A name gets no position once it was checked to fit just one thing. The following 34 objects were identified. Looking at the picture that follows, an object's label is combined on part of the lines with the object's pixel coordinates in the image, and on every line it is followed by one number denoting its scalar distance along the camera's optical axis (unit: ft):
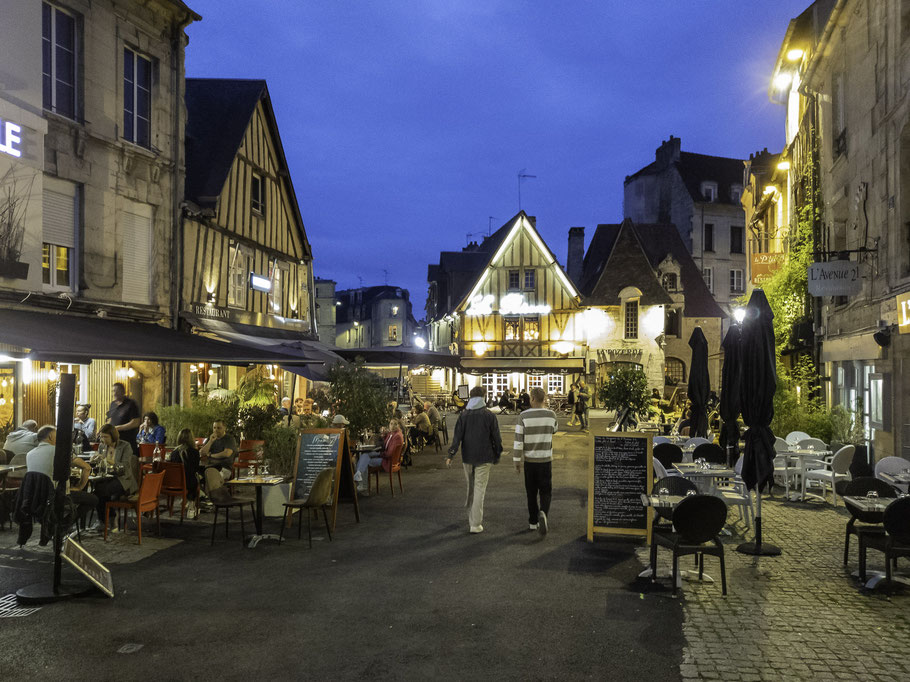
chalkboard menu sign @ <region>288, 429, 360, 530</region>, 29.89
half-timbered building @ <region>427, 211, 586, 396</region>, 112.57
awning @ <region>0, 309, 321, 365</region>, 24.22
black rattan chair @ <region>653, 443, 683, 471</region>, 33.78
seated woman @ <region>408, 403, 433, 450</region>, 56.03
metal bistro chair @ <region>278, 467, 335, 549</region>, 26.86
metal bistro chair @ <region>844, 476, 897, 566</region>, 22.65
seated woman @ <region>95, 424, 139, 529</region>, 27.07
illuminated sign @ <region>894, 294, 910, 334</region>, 32.45
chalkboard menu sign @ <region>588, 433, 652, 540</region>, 26.40
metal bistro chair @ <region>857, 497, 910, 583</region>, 19.99
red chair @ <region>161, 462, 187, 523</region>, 28.91
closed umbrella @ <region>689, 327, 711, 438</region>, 40.93
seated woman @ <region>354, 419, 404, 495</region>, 36.96
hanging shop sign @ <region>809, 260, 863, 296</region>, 37.78
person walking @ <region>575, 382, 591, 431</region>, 76.54
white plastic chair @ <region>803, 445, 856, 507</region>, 32.76
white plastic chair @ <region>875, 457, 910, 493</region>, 28.19
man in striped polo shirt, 27.61
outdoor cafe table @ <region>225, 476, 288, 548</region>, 26.27
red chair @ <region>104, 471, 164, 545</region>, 26.43
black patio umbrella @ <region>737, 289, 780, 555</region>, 25.63
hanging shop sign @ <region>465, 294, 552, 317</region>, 113.09
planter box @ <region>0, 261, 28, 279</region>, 36.17
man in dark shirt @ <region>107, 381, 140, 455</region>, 36.83
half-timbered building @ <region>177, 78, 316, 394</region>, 53.72
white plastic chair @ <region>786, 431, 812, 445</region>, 38.29
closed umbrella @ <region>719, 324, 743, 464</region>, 30.04
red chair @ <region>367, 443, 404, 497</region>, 37.43
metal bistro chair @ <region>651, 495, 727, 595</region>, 20.18
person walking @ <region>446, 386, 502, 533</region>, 28.14
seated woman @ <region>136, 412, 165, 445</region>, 36.65
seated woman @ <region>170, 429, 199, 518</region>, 29.86
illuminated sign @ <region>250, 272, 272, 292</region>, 63.82
